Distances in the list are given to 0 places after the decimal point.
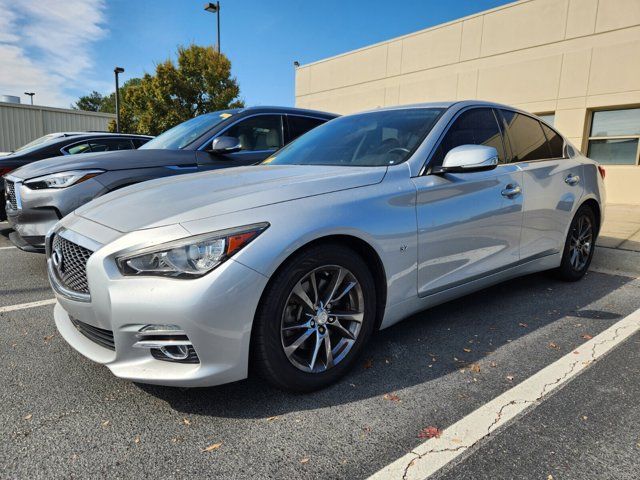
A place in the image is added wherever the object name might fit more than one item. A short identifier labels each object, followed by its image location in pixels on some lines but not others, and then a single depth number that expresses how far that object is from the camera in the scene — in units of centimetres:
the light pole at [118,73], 2244
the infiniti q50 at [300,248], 202
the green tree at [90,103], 8862
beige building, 1048
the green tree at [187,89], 2069
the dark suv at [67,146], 621
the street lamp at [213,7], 1944
